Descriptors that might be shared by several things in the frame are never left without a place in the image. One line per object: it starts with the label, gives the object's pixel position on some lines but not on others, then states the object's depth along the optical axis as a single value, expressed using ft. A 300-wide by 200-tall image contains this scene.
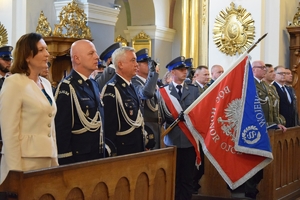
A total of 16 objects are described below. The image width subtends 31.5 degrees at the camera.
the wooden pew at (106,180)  7.99
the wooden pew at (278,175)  18.66
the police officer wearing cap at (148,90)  14.47
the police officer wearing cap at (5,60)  17.25
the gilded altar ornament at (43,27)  30.19
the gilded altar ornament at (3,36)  30.96
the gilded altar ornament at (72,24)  30.14
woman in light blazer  9.07
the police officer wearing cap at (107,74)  16.24
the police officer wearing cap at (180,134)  16.81
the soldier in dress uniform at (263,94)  20.26
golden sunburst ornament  28.04
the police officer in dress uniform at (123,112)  12.45
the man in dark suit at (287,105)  22.44
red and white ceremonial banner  15.26
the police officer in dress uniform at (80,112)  10.75
